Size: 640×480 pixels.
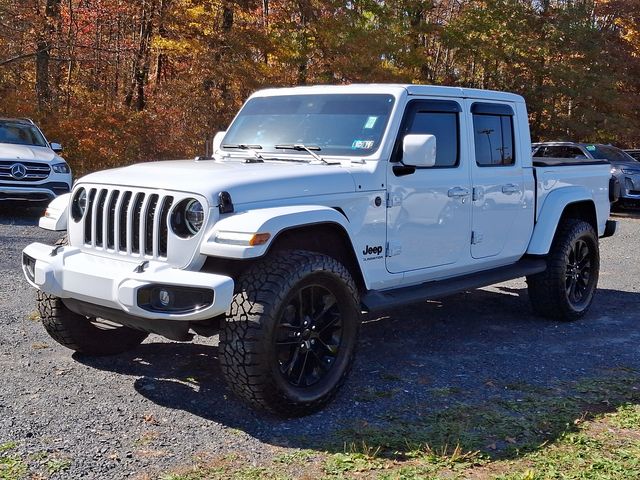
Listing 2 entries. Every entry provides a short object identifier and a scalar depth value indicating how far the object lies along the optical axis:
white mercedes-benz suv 11.88
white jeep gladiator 4.01
